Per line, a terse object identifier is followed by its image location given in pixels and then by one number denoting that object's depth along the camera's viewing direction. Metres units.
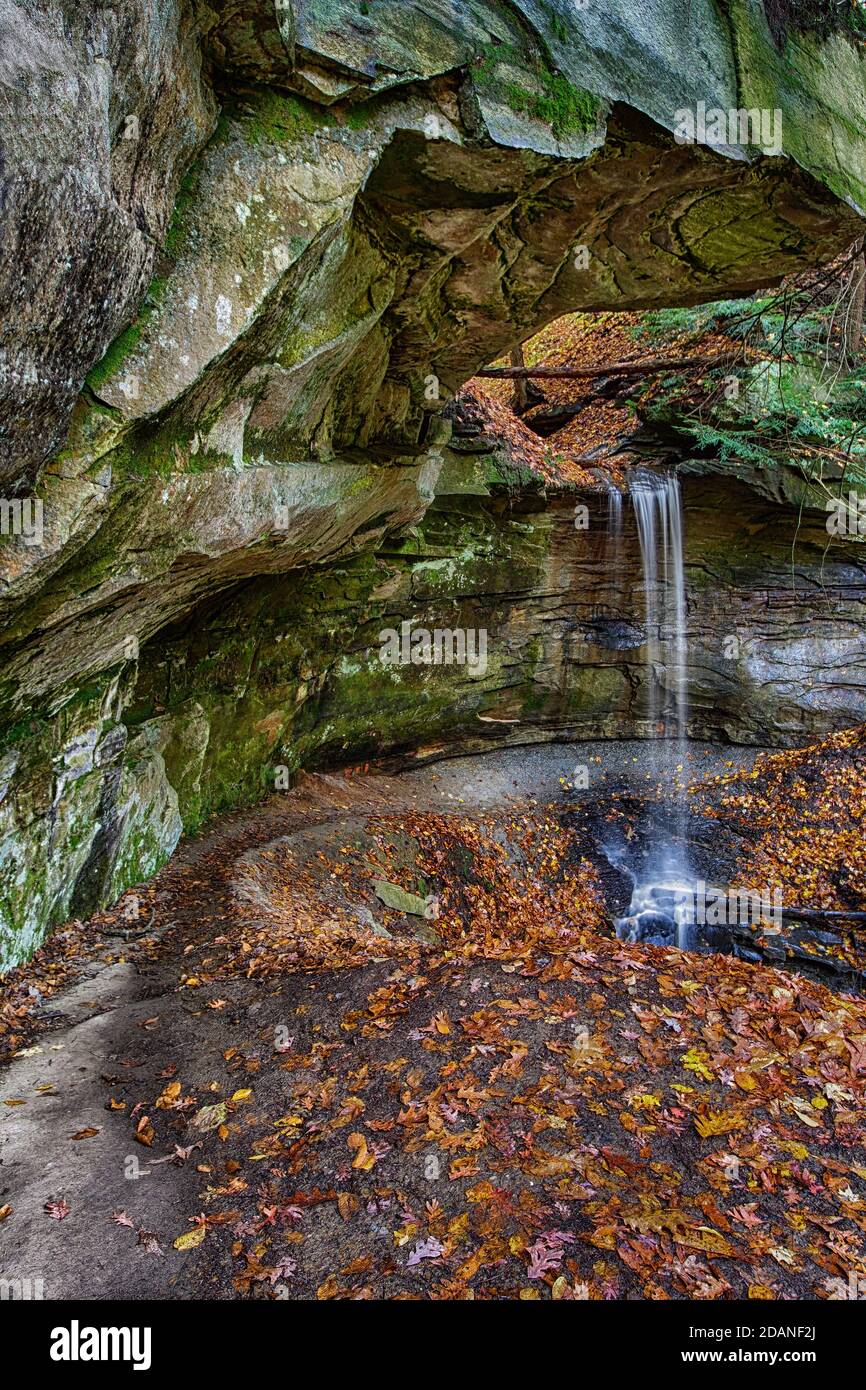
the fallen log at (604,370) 13.91
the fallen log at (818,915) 11.16
